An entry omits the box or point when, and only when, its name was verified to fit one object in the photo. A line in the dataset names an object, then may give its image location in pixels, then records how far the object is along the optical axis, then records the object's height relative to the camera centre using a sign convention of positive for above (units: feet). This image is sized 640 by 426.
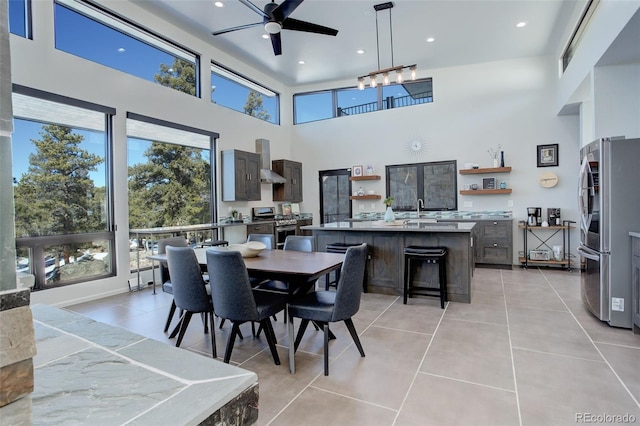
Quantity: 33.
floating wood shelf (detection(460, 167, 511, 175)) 21.12 +2.13
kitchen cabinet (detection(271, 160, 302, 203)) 26.25 +2.06
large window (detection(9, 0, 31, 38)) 12.66 +7.59
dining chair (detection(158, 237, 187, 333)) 10.89 -2.16
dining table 8.48 -1.62
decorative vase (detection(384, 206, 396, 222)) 16.92 -0.57
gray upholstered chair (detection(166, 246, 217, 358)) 9.08 -2.06
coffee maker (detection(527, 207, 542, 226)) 20.31 -0.92
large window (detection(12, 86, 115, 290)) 13.09 +0.99
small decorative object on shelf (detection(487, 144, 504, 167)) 21.56 +3.23
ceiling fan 11.97 +7.20
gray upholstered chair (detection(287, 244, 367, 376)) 8.26 -2.57
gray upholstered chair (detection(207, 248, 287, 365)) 8.08 -2.19
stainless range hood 24.29 +3.28
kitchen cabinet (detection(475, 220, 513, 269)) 20.03 -2.47
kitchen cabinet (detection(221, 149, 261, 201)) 21.72 +2.19
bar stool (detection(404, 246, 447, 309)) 13.06 -2.49
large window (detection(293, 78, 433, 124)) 24.18 +8.36
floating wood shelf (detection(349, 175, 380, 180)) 25.10 +2.16
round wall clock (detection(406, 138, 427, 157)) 23.98 +4.24
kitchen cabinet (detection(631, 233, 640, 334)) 9.82 -2.42
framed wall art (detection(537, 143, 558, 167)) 20.47 +2.92
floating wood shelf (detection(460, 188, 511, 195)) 21.21 +0.76
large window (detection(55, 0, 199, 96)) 14.38 +8.19
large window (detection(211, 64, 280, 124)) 21.99 +8.34
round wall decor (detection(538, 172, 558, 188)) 20.39 +1.38
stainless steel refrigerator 10.19 -0.59
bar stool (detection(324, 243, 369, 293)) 15.06 -1.97
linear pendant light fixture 14.35 +5.86
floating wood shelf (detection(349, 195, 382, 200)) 25.17 +0.65
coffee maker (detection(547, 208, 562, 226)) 20.01 -0.94
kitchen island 13.55 -1.77
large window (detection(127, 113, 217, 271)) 17.01 +1.79
